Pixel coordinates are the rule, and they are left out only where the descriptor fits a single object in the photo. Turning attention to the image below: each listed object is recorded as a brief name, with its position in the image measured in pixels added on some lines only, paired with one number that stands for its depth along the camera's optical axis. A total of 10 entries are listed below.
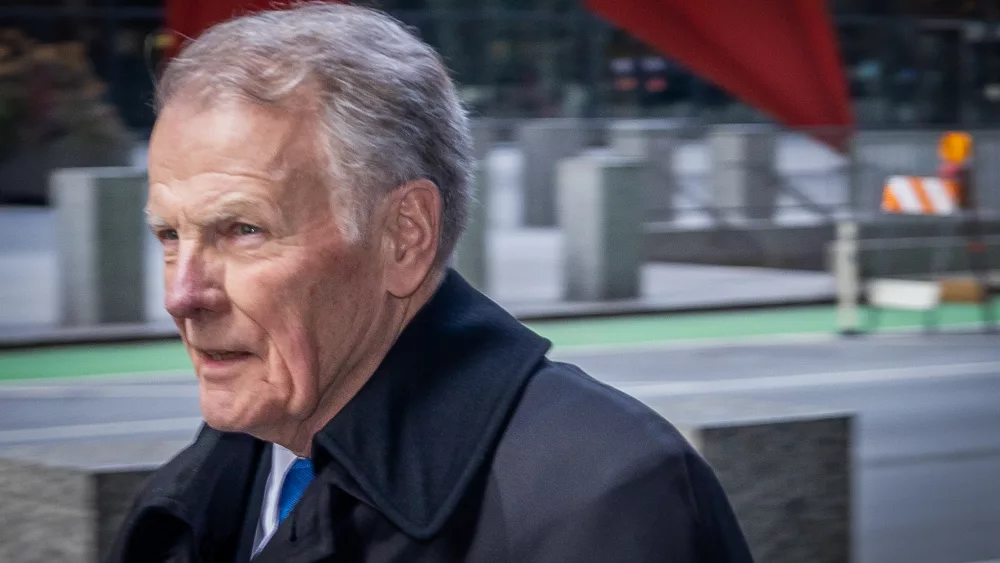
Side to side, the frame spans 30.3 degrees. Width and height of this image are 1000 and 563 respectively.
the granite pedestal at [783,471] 5.22
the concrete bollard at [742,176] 20.83
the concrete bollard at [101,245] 14.75
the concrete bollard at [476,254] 16.09
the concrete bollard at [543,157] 24.34
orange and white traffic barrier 17.17
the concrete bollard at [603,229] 17.02
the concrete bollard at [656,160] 20.83
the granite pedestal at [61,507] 4.28
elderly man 2.06
